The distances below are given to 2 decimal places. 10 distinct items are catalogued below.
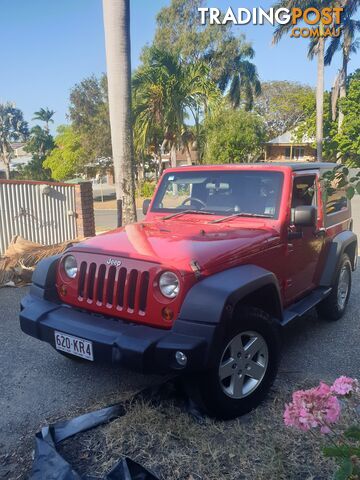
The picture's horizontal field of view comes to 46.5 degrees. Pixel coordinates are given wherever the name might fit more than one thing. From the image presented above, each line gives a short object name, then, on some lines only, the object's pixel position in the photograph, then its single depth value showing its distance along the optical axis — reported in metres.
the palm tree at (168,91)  19.09
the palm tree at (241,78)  31.33
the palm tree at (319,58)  25.09
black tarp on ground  2.23
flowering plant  1.79
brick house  38.91
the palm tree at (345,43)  26.36
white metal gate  7.61
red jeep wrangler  2.70
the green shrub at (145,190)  26.50
